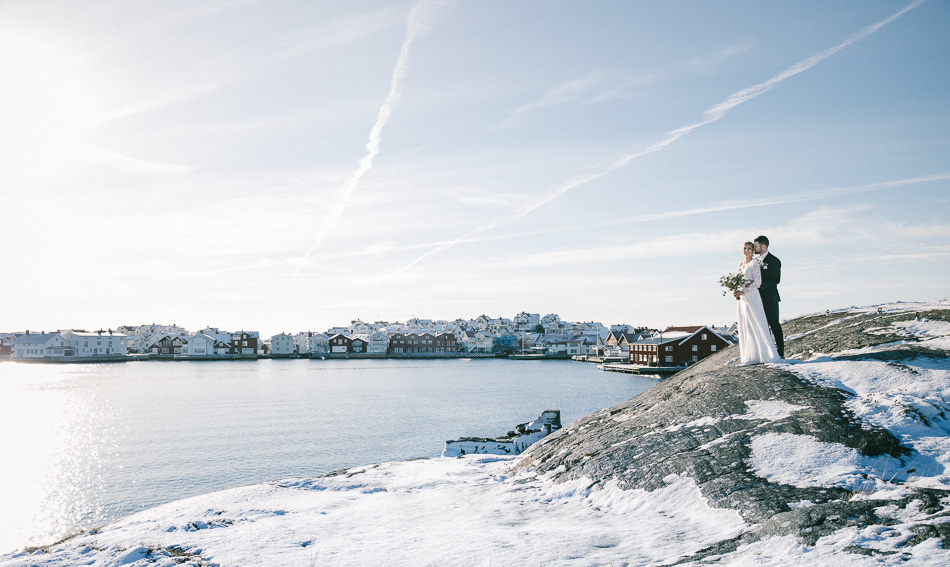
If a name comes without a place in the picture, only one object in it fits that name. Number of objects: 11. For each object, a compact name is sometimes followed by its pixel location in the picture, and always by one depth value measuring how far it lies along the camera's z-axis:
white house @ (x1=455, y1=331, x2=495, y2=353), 190.62
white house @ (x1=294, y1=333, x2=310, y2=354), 198.02
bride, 12.82
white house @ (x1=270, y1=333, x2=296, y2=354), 189.12
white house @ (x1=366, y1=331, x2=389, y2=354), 187.50
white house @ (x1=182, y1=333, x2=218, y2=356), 171.00
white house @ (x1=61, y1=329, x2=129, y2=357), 162.12
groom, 12.95
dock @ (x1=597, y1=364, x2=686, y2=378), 102.00
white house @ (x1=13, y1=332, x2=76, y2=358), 160.88
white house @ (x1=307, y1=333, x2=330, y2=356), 189.88
